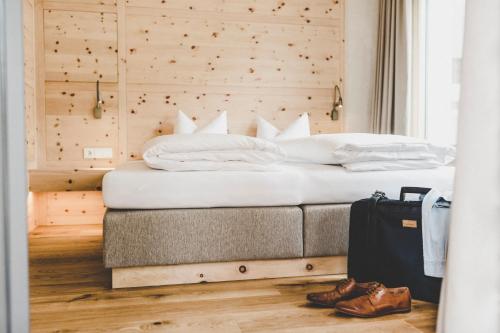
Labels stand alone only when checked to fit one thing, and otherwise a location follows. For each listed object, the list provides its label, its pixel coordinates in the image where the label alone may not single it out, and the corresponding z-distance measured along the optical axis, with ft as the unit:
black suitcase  6.37
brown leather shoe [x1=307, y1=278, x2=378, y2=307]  6.11
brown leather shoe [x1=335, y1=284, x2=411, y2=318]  5.76
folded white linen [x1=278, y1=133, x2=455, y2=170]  7.86
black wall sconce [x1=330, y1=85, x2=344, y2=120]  14.84
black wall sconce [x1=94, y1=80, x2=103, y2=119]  13.35
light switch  13.47
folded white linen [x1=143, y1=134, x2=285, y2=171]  7.18
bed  6.81
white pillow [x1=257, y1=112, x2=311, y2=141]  13.65
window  12.62
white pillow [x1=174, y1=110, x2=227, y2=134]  13.20
